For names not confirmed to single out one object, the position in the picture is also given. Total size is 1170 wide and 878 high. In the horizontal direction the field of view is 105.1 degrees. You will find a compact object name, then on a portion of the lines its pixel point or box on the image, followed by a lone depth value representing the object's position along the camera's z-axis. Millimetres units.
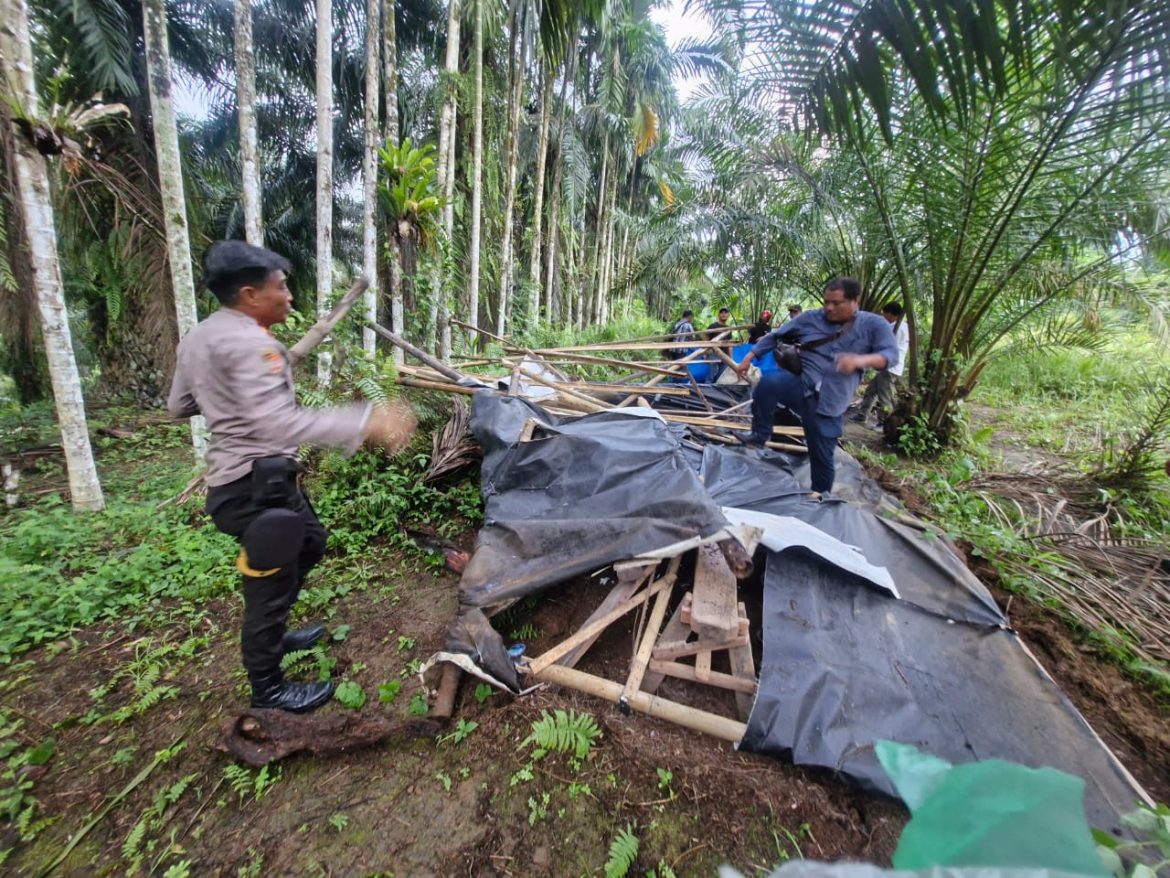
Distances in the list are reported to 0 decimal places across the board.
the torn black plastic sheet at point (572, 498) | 2111
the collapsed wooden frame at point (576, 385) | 3875
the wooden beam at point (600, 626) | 1955
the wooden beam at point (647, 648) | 1887
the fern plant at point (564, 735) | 1703
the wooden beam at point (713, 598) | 1934
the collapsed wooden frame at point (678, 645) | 1836
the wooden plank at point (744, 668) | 1848
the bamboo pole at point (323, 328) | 2209
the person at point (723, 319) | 8395
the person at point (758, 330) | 4945
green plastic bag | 685
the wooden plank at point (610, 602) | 2057
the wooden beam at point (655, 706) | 1729
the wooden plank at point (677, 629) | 2082
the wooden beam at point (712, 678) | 1853
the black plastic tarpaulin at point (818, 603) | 1629
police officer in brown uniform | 1602
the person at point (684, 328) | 7402
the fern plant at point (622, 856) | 1362
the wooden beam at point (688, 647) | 1960
